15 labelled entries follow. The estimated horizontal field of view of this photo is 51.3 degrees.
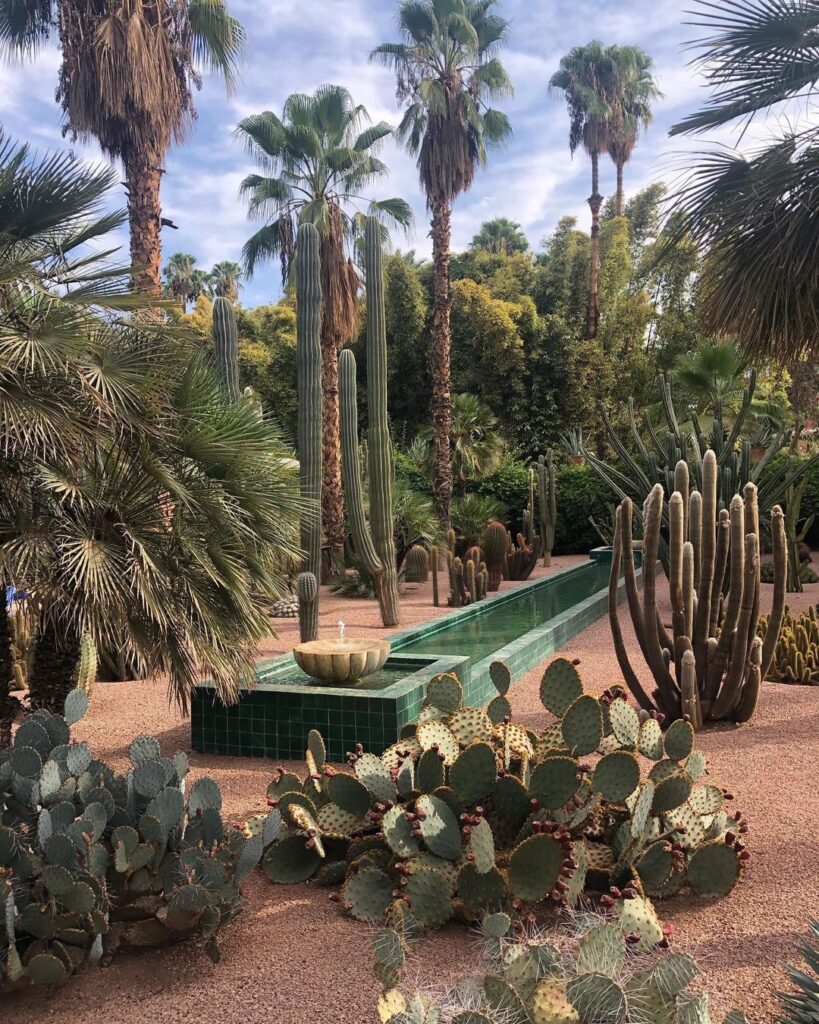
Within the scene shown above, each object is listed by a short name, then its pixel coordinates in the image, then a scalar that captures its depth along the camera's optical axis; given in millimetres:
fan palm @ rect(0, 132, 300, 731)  4418
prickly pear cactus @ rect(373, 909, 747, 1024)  2199
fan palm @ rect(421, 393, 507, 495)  22391
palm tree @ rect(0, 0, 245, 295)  11414
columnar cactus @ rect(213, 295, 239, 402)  8688
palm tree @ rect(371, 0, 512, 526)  18422
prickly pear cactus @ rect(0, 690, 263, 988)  2928
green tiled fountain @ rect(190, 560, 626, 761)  5441
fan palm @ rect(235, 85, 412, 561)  17328
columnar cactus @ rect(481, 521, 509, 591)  15289
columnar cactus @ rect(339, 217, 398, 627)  11156
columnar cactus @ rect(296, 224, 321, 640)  9352
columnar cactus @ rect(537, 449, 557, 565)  18609
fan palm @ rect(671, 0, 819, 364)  7676
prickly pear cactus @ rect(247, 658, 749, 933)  3221
